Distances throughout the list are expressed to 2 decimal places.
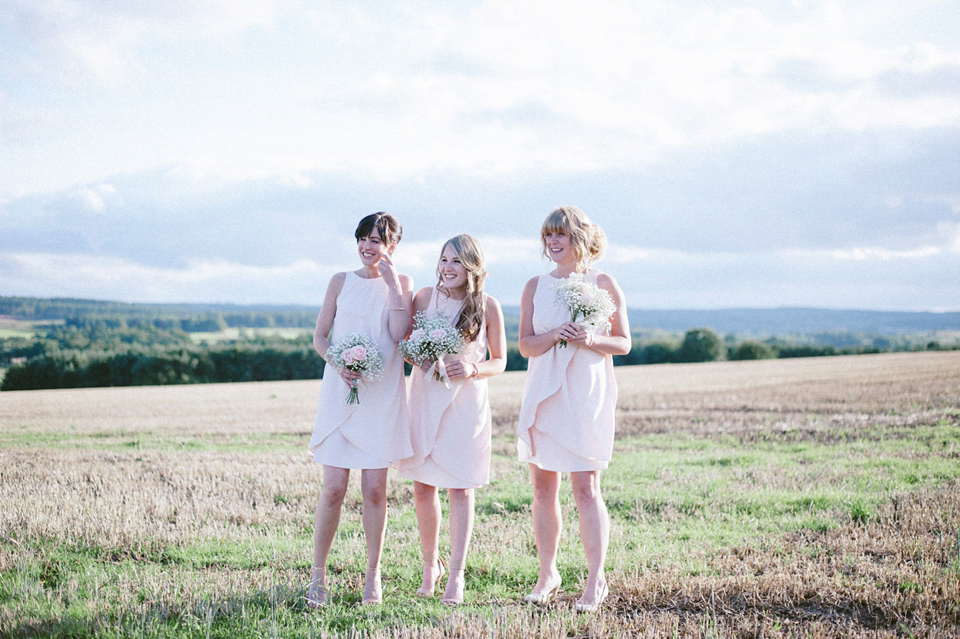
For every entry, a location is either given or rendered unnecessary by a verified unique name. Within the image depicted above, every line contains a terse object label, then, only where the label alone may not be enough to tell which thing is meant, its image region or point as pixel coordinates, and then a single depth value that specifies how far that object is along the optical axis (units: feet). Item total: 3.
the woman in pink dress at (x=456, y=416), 17.37
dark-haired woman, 17.22
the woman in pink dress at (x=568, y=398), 16.75
